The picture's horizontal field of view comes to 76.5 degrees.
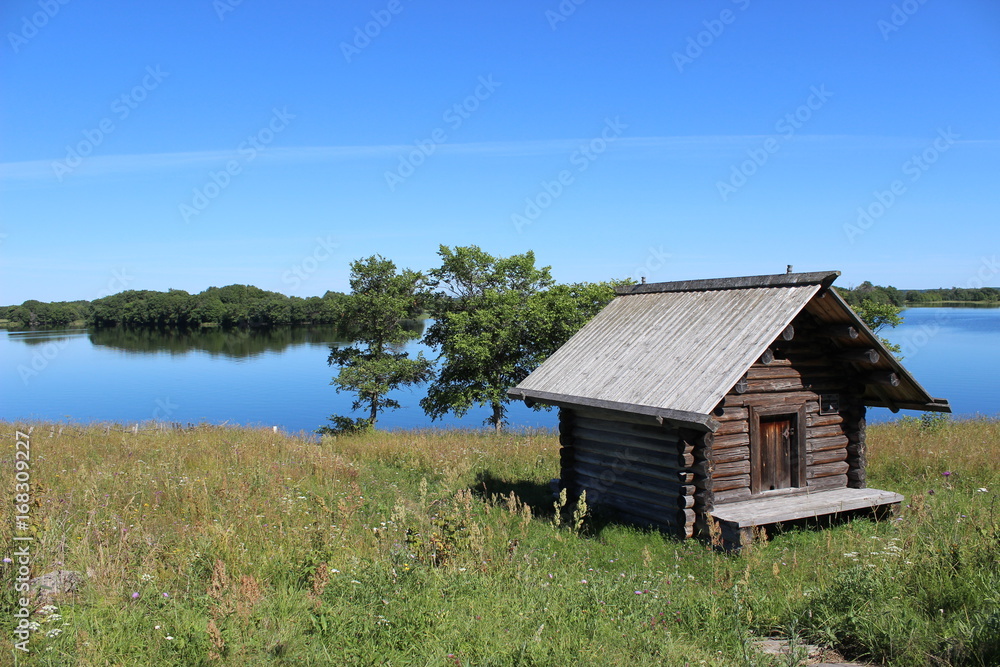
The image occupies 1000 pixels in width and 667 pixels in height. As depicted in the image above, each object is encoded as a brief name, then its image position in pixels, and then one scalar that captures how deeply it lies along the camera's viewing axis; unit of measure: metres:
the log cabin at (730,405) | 9.80
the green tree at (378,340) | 24.84
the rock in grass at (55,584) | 5.30
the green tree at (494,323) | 23.78
